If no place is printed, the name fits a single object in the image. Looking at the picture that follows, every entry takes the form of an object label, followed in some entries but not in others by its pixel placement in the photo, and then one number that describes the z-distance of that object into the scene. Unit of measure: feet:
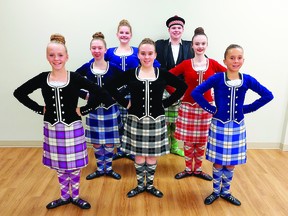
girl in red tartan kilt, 9.25
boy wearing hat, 10.87
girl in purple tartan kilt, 7.56
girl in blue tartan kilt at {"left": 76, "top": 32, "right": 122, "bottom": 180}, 9.27
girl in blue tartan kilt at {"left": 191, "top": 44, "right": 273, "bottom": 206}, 8.00
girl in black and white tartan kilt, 8.18
